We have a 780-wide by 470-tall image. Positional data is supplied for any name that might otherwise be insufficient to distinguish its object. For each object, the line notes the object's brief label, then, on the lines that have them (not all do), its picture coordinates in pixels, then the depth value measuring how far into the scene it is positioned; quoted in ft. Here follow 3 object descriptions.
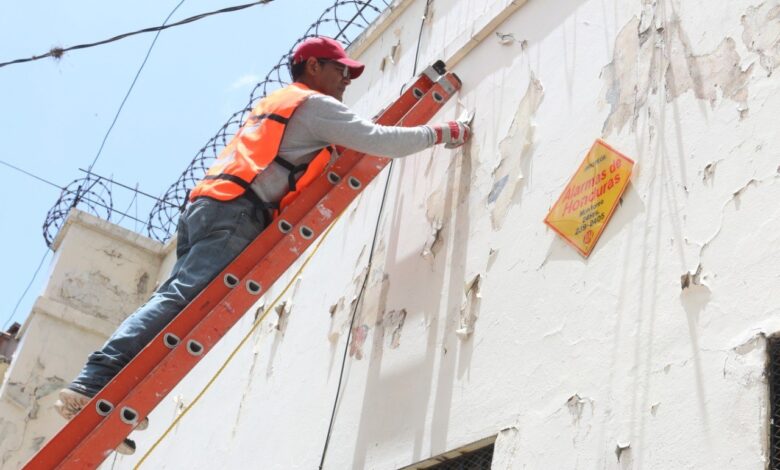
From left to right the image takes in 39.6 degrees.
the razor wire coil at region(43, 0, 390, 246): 24.03
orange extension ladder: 12.96
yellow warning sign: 12.59
